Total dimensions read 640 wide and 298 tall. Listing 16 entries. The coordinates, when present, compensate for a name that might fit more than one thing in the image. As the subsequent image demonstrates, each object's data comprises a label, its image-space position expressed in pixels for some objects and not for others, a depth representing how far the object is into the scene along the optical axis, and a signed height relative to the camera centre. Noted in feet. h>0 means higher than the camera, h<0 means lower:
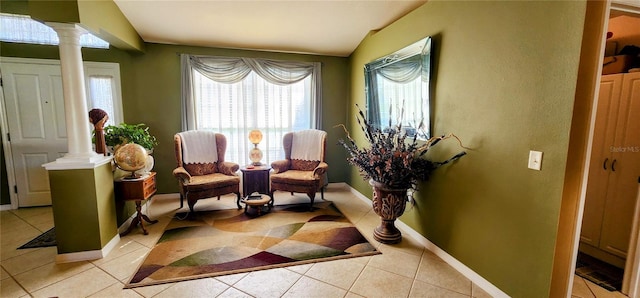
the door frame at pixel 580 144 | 4.65 -0.48
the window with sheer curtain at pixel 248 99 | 13.24 +0.74
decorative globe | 8.76 -1.49
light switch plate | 5.36 -0.87
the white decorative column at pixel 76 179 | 7.42 -1.90
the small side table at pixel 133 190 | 9.04 -2.64
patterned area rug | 7.38 -4.25
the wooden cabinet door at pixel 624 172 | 6.98 -1.47
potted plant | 9.25 -0.84
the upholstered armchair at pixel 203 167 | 10.91 -2.48
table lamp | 12.94 -1.78
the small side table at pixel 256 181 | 12.28 -3.11
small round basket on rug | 11.04 -3.62
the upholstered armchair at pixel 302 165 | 12.07 -2.50
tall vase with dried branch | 8.05 -1.69
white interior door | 11.36 -0.07
